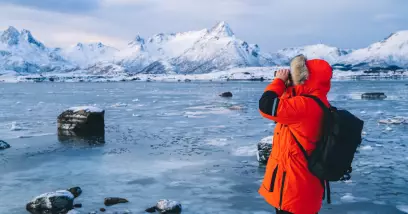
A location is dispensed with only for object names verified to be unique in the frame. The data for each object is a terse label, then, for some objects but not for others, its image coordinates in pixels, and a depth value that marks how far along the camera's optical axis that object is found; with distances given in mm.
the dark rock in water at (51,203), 8969
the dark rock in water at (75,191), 10156
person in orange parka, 4359
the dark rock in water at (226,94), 54844
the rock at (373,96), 47219
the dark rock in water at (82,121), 19750
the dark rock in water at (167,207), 8859
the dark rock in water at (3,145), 16391
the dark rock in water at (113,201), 9480
